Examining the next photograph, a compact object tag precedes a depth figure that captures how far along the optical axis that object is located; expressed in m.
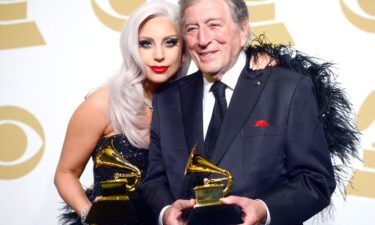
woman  2.04
